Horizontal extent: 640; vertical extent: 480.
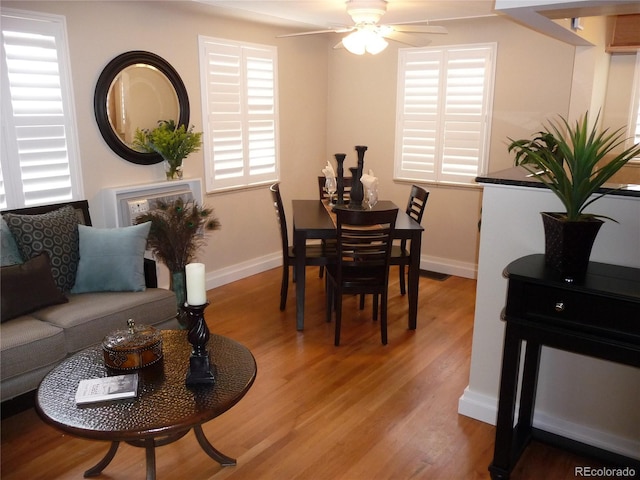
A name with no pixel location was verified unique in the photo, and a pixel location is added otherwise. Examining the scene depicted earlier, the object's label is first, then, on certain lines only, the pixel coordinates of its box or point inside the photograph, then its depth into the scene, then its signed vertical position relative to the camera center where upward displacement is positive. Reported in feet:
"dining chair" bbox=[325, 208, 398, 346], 10.91 -2.73
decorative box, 7.01 -2.96
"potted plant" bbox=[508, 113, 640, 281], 6.54 -0.88
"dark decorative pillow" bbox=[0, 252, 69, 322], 9.02 -2.84
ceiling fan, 10.40 +2.11
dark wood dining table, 11.83 -2.46
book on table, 6.29 -3.21
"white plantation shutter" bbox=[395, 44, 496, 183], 15.38 +0.62
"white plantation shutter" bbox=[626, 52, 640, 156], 14.43 +0.65
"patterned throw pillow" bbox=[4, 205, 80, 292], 9.92 -2.14
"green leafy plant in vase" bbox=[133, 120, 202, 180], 12.76 -0.31
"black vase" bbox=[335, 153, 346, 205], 13.56 -1.43
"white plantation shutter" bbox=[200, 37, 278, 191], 14.64 +0.53
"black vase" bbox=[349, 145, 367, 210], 12.88 -1.39
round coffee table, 5.84 -3.28
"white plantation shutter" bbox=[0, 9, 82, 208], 10.46 +0.30
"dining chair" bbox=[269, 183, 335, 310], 12.39 -3.00
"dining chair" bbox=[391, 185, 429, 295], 12.57 -2.30
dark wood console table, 6.02 -2.28
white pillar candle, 6.12 -1.83
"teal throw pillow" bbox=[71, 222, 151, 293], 10.43 -2.68
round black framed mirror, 12.07 +0.75
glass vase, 13.35 -1.07
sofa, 8.56 -3.08
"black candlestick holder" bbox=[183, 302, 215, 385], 6.63 -2.91
